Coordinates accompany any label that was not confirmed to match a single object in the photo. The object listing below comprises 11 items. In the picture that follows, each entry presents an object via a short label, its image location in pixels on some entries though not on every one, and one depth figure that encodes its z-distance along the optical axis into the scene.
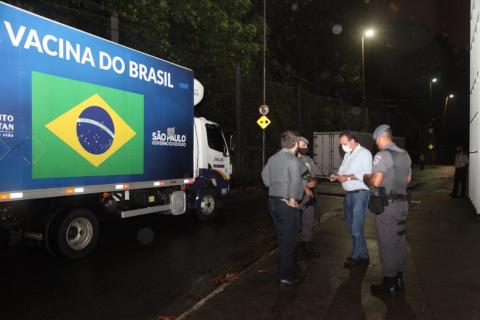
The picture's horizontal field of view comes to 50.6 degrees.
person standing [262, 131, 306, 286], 5.66
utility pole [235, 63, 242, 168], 21.25
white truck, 6.32
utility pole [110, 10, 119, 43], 13.48
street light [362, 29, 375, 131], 29.26
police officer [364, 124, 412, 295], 5.34
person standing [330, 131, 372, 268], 6.64
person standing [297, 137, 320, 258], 7.38
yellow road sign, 21.09
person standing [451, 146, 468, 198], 16.02
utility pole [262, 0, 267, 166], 23.89
